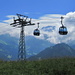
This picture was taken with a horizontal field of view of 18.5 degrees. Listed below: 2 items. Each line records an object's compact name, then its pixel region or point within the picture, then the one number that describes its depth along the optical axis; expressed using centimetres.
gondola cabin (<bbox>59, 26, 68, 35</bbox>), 3443
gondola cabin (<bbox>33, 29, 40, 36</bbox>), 4083
